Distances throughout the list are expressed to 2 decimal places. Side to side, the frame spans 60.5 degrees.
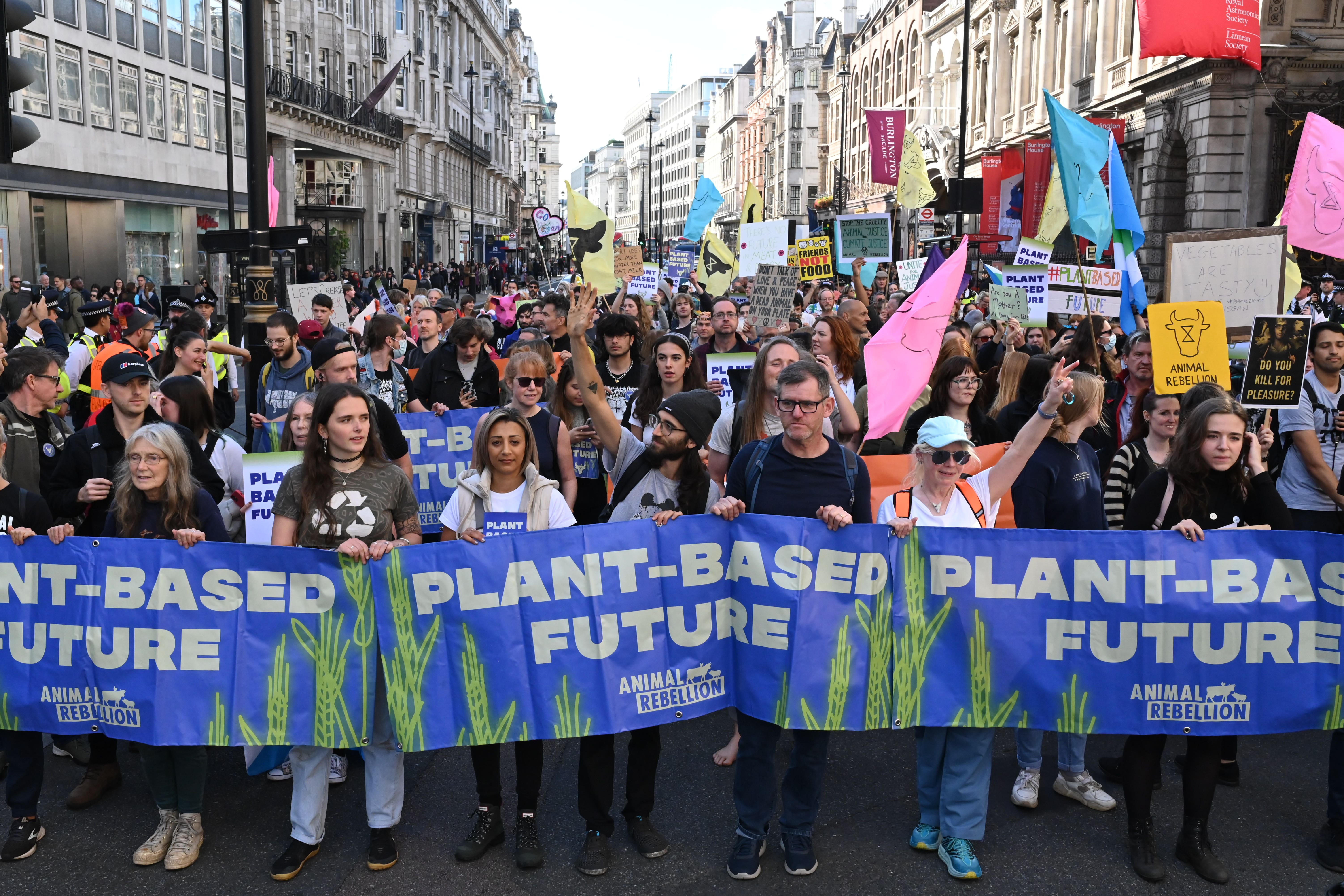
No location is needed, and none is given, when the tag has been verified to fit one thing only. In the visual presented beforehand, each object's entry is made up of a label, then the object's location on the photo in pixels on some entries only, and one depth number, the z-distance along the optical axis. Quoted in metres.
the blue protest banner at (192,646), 4.42
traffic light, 5.27
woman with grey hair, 4.42
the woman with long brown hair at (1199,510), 4.34
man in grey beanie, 4.38
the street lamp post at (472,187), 48.88
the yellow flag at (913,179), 19.27
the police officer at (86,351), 9.12
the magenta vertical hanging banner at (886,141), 25.52
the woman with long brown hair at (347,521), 4.35
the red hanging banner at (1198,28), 22.94
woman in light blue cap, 4.30
